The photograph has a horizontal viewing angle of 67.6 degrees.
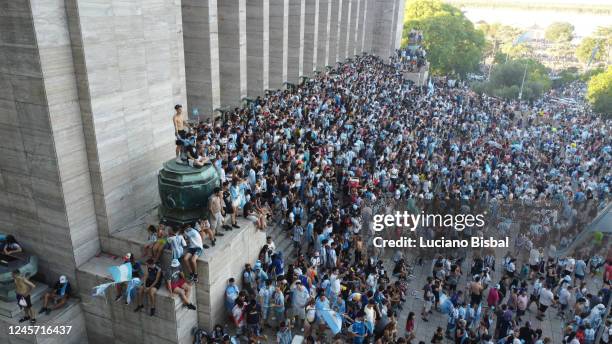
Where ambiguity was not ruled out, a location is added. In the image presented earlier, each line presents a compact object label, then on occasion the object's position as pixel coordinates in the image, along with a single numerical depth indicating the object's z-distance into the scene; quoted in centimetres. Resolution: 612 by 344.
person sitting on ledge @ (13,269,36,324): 1030
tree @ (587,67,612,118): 5130
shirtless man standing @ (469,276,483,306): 1404
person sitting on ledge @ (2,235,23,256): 1155
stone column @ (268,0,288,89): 2892
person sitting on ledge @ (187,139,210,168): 1139
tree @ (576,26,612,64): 9509
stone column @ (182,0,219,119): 2114
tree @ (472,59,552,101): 6369
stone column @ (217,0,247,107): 2367
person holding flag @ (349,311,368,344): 1142
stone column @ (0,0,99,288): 977
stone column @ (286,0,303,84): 3198
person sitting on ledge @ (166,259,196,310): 1043
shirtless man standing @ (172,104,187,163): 1227
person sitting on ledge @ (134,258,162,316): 1041
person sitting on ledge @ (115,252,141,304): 1058
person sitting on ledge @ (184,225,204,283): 1062
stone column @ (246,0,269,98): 2623
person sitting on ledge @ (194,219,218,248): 1121
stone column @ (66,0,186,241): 1071
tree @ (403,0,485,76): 6638
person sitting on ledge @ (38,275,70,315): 1105
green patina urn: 1120
